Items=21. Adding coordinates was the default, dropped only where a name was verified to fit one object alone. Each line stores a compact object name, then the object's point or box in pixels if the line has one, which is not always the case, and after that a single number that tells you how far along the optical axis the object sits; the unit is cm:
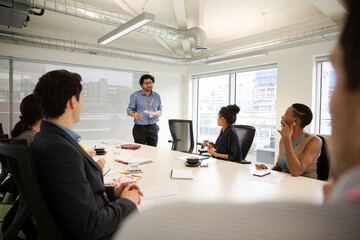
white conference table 145
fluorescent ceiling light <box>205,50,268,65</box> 436
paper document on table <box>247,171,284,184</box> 171
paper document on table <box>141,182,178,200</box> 140
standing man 414
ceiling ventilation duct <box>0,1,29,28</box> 320
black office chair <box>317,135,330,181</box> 215
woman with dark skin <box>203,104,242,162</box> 276
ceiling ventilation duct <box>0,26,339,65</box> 407
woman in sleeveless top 188
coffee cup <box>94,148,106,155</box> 266
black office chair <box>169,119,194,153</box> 433
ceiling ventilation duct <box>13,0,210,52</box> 334
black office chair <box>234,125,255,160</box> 312
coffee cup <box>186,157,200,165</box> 217
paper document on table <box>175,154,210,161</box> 248
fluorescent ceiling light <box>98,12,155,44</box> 305
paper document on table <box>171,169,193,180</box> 178
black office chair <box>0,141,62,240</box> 90
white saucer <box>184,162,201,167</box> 217
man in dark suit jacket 91
